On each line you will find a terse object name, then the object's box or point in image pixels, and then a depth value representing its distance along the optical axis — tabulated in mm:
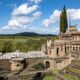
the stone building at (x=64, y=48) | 23850
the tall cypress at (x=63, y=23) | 35334
